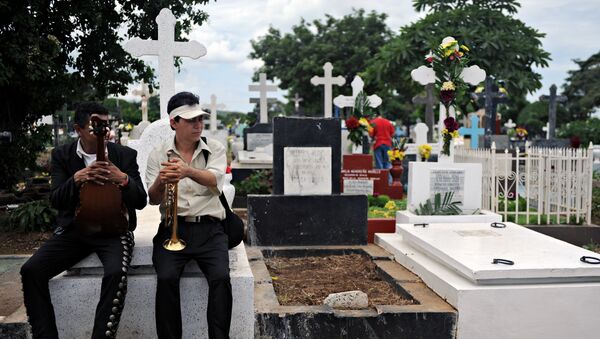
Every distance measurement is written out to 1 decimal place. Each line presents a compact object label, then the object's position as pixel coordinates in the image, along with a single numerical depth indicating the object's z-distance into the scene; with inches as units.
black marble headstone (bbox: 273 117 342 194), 259.8
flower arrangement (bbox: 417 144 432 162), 345.7
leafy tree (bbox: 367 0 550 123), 686.5
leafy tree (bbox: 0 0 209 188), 309.3
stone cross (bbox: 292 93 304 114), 1251.8
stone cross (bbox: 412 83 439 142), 654.5
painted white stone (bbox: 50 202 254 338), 144.6
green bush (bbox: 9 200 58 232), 295.6
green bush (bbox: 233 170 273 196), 400.5
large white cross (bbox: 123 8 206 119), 245.0
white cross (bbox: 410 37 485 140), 281.4
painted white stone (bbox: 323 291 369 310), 165.8
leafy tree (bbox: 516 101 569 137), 1569.9
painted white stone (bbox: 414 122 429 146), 487.8
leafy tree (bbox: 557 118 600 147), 1002.7
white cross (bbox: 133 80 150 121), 711.1
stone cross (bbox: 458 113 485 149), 839.1
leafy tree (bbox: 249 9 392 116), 1357.0
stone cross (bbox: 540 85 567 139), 767.7
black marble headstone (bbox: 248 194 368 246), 257.1
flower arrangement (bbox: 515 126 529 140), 967.0
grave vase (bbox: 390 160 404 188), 403.9
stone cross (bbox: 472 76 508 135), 628.7
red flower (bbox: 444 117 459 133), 278.5
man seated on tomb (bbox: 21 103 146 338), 131.6
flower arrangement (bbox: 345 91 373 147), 447.5
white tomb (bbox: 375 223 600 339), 163.0
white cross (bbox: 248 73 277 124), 778.2
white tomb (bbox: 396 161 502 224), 268.5
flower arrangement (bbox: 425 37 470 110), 279.7
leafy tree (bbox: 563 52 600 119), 1601.9
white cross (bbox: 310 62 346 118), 672.9
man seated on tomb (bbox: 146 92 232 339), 135.4
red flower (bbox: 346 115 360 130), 444.8
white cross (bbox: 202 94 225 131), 935.0
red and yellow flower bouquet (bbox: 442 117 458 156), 277.7
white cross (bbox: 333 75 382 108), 493.7
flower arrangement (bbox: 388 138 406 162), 402.9
